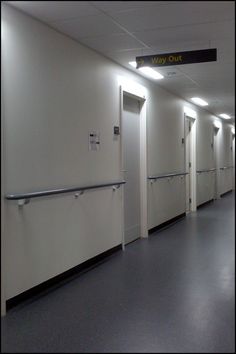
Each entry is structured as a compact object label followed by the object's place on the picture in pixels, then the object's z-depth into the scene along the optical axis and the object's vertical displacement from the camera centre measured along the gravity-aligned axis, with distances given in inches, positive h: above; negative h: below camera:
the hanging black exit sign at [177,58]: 173.5 +45.8
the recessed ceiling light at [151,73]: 241.6 +55.8
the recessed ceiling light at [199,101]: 361.8 +58.0
